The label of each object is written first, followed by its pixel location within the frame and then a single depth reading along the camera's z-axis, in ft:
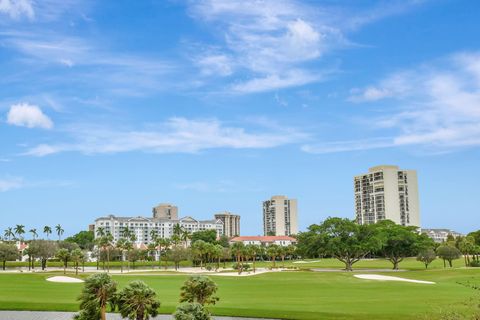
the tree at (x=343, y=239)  351.67
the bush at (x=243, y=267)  398.23
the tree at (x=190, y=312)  78.54
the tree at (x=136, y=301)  96.17
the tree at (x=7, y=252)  432.25
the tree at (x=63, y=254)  373.15
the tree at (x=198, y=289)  100.94
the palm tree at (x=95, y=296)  100.27
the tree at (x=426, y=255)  378.69
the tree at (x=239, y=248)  423.23
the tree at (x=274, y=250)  474.41
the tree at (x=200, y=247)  443.04
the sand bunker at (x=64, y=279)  263.90
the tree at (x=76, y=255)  371.76
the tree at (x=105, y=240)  478.76
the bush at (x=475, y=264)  368.15
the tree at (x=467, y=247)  409.78
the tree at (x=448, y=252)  393.50
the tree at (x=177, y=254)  480.23
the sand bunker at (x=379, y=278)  241.33
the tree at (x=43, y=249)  443.32
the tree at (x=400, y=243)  375.04
